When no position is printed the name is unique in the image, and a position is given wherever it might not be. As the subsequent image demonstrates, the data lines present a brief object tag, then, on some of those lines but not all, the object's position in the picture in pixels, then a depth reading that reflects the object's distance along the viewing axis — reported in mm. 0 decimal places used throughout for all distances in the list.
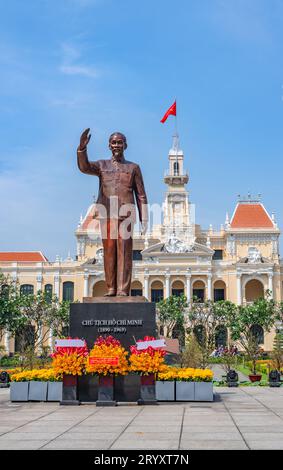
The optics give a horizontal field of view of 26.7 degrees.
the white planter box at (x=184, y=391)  14789
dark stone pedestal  14531
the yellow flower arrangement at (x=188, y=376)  14789
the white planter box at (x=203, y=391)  14859
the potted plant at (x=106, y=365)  13609
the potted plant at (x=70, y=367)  13961
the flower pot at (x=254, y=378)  27016
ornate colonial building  66875
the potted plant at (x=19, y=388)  15289
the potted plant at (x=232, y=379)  23797
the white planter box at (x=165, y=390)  14750
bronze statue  15211
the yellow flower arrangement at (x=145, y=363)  13742
